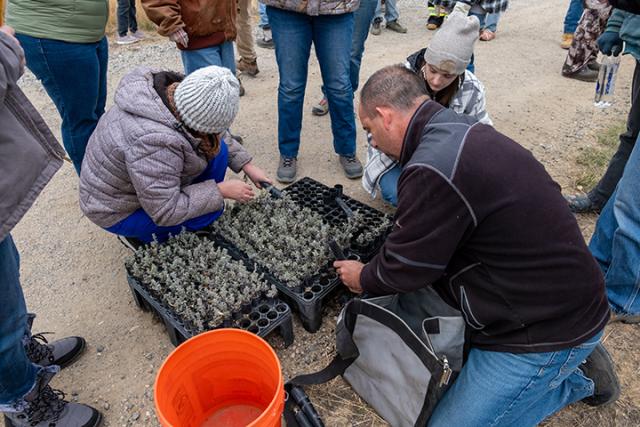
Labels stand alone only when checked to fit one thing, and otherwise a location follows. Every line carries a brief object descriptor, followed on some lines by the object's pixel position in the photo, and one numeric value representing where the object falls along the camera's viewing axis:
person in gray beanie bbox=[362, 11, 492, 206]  2.59
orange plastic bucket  1.74
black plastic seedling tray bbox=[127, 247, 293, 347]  2.29
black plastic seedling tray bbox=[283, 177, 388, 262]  2.76
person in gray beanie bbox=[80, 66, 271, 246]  2.23
